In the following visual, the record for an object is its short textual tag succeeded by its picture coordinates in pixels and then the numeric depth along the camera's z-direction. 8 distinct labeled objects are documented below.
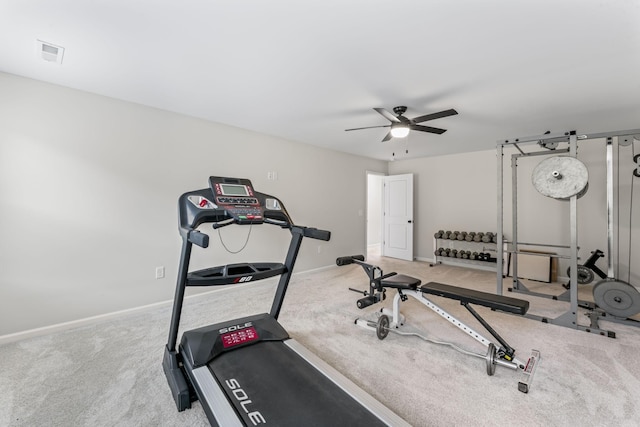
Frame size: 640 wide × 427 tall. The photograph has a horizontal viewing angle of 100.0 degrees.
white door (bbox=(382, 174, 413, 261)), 6.04
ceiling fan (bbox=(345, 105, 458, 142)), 2.75
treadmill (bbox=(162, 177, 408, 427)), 1.36
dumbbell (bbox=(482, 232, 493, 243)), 4.97
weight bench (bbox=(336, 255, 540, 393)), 1.96
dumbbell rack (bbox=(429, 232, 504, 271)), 5.06
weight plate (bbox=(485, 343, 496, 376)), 1.93
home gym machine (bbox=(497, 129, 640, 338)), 2.74
